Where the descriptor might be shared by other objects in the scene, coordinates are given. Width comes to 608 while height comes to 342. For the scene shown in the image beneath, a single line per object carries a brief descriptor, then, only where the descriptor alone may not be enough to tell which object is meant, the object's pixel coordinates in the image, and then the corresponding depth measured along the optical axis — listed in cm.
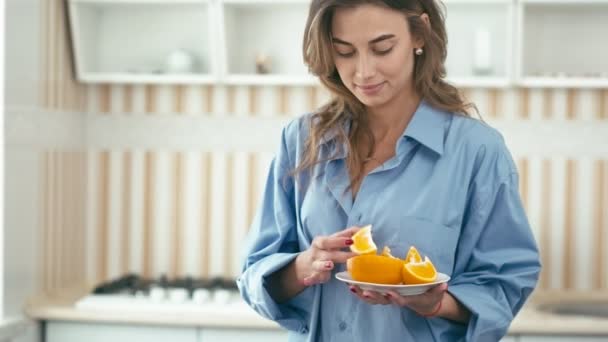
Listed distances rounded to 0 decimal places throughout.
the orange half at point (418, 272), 150
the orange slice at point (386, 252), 157
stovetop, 309
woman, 164
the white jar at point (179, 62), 342
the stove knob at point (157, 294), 318
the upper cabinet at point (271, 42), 328
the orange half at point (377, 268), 153
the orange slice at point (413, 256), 155
